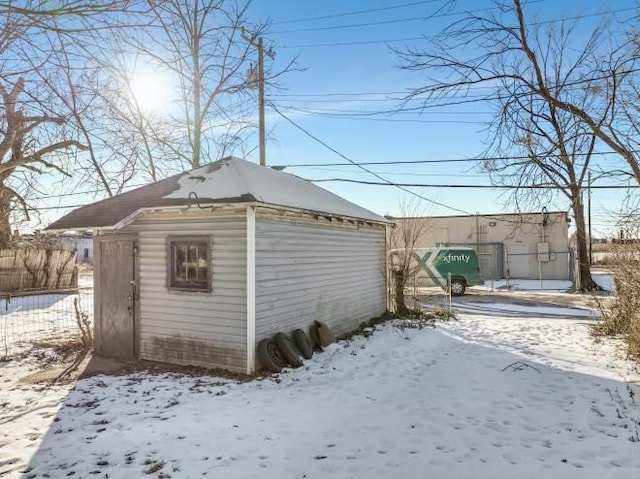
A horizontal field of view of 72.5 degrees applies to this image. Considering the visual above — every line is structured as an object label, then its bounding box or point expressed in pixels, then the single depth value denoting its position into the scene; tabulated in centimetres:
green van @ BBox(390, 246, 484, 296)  1919
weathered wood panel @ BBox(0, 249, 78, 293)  1928
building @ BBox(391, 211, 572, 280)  2628
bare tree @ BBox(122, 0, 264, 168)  1423
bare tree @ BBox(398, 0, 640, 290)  735
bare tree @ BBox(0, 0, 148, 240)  326
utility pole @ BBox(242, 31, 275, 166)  1356
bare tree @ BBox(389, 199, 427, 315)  1300
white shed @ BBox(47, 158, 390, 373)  705
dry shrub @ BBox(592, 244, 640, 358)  744
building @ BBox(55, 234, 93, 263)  4584
